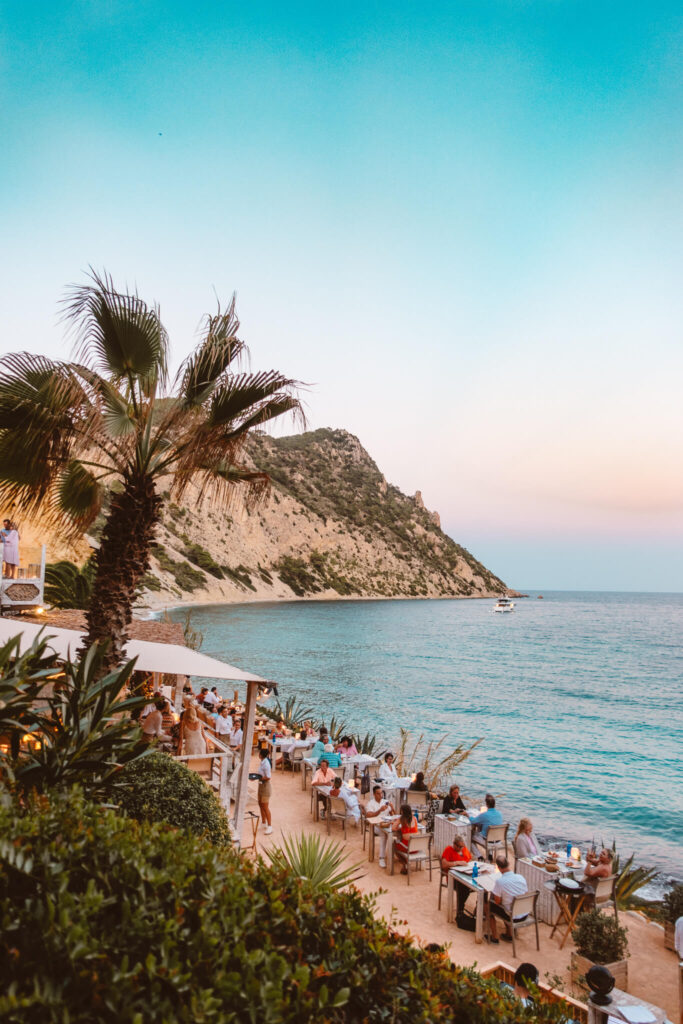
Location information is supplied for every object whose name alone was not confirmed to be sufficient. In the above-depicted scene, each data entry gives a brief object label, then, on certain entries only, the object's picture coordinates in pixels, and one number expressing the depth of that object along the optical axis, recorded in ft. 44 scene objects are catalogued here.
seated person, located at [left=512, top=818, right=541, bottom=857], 31.32
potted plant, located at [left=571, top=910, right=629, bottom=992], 22.93
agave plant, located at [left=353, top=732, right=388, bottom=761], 57.98
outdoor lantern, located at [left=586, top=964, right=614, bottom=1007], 17.17
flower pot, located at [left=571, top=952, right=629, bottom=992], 22.86
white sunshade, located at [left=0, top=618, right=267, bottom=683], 25.71
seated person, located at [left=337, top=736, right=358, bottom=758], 49.60
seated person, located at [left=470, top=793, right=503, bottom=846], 34.68
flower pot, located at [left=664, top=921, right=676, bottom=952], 26.90
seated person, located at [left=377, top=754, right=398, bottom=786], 42.55
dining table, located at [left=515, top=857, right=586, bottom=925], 28.25
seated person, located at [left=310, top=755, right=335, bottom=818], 38.22
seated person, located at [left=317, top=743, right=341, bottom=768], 44.64
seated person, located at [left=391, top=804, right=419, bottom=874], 31.12
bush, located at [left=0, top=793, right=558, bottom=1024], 6.12
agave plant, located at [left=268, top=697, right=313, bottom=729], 67.16
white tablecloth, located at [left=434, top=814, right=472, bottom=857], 33.96
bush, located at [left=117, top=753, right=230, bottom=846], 17.33
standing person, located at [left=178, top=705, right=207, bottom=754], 33.71
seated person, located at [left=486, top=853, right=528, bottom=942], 25.32
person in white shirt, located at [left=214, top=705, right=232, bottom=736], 46.19
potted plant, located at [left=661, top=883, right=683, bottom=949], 26.71
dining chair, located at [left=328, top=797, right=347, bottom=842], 36.32
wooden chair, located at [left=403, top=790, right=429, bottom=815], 39.04
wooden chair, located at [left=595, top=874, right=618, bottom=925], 27.91
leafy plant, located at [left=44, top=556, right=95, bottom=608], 74.23
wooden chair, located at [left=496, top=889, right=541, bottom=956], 24.77
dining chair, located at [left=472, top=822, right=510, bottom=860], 34.42
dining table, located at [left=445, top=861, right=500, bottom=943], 25.66
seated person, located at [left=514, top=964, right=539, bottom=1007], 18.13
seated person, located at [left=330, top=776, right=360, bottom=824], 36.17
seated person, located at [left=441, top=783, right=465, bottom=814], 37.11
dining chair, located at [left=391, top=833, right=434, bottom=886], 30.50
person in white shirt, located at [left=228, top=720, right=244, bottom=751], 44.68
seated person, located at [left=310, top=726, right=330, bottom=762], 46.16
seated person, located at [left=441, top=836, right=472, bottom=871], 28.32
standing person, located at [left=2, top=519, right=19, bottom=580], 47.80
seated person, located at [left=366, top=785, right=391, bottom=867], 33.31
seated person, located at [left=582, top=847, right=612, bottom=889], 28.12
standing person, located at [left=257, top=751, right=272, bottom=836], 35.09
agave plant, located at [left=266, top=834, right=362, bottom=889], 14.16
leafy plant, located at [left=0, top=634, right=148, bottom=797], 12.93
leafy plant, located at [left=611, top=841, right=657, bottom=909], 31.83
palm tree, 23.24
